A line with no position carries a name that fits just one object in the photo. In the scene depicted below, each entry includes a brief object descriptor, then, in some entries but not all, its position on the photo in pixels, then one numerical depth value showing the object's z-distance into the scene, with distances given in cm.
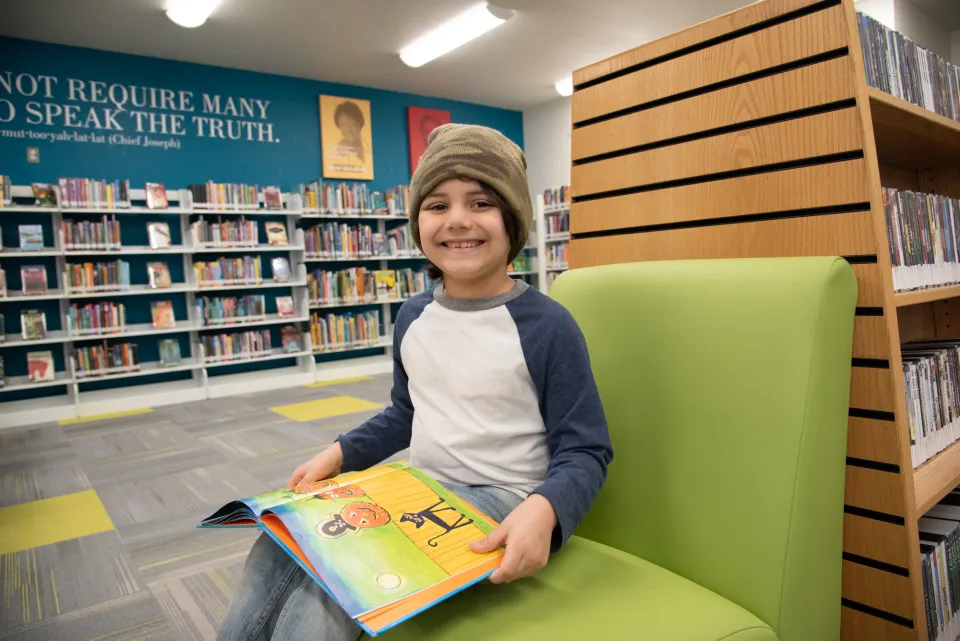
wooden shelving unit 101
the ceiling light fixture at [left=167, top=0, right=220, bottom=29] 450
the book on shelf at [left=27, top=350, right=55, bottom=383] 492
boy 85
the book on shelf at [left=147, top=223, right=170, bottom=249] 532
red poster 716
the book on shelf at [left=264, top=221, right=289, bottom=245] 590
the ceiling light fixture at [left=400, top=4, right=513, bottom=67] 501
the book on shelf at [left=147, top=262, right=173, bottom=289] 536
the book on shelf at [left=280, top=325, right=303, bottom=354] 605
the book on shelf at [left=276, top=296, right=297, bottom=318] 607
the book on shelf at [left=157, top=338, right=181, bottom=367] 543
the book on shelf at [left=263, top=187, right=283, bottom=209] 588
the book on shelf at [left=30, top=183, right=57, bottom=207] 477
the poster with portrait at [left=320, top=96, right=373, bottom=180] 660
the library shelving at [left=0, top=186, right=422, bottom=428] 493
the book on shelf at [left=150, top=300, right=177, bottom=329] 538
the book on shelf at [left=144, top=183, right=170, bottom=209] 527
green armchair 81
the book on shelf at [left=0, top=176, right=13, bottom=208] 467
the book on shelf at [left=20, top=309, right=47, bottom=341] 482
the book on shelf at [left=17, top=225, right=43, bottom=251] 485
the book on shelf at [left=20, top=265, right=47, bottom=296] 486
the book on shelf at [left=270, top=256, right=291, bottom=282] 597
